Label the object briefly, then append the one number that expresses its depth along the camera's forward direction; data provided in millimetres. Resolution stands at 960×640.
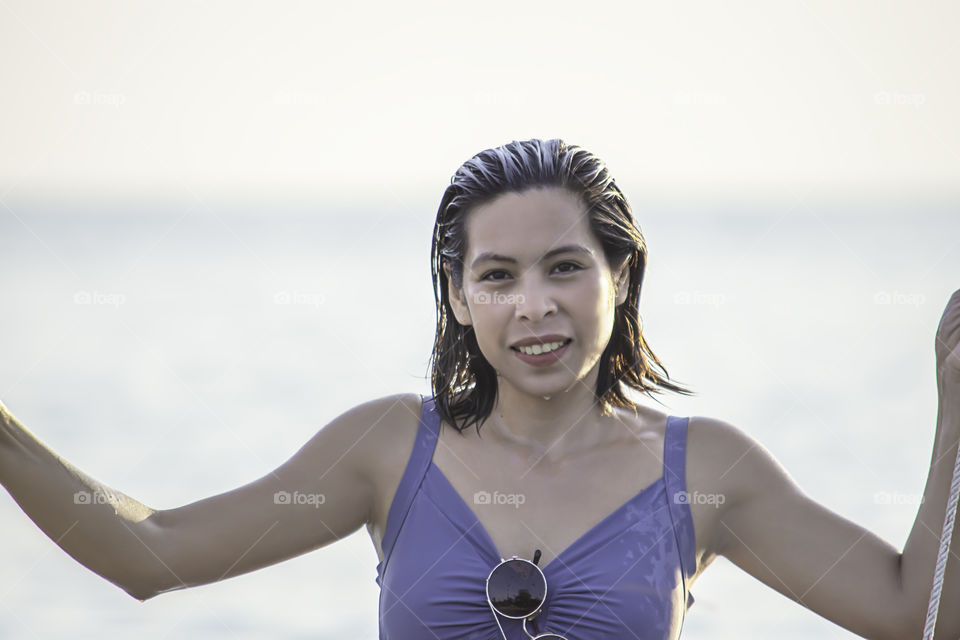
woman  5219
